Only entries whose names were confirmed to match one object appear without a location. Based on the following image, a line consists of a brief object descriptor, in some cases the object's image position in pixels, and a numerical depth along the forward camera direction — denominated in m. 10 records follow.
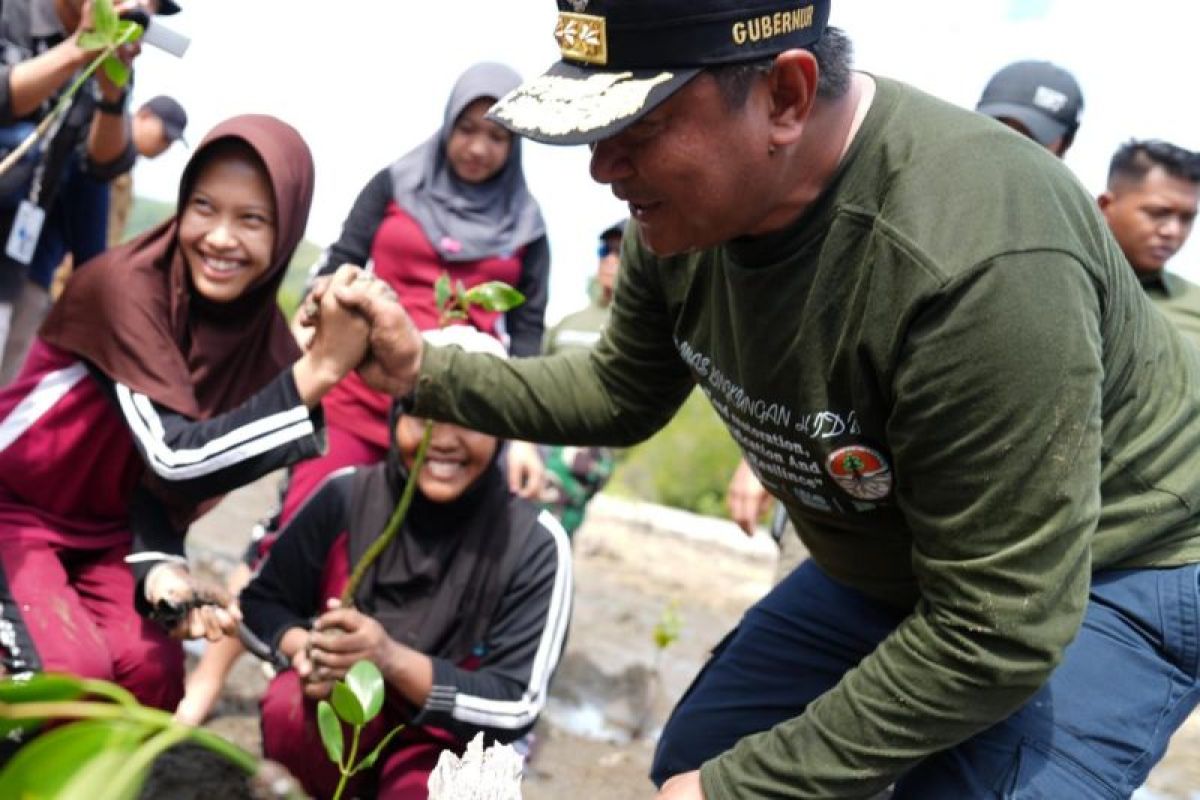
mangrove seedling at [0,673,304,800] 0.61
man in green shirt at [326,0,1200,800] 1.69
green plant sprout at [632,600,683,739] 4.63
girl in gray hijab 4.04
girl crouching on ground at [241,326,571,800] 3.07
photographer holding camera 3.11
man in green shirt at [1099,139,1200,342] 3.93
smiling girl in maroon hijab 2.78
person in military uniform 5.22
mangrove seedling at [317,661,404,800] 1.85
